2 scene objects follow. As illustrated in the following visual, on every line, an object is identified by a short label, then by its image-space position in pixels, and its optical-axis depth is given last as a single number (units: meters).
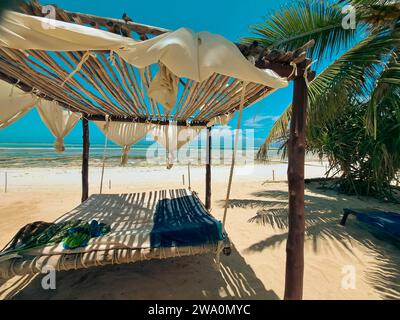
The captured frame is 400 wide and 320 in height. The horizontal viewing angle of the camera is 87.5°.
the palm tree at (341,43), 3.24
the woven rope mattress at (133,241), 2.32
